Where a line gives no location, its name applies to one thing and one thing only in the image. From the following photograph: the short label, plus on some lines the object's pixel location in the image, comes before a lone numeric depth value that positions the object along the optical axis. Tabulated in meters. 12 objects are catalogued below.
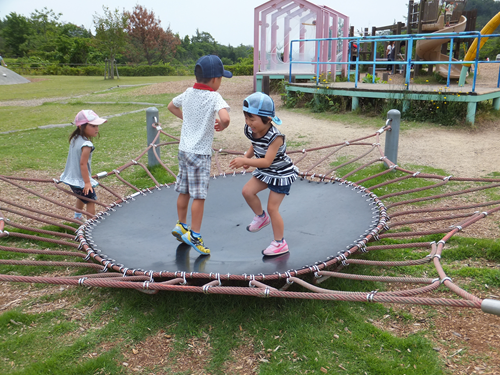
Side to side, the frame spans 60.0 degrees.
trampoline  2.03
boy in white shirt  2.34
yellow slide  7.87
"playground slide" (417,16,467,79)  10.41
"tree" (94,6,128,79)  19.95
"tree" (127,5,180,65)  32.31
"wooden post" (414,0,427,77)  11.08
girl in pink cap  3.28
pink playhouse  11.07
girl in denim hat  2.22
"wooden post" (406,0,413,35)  12.44
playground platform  6.80
